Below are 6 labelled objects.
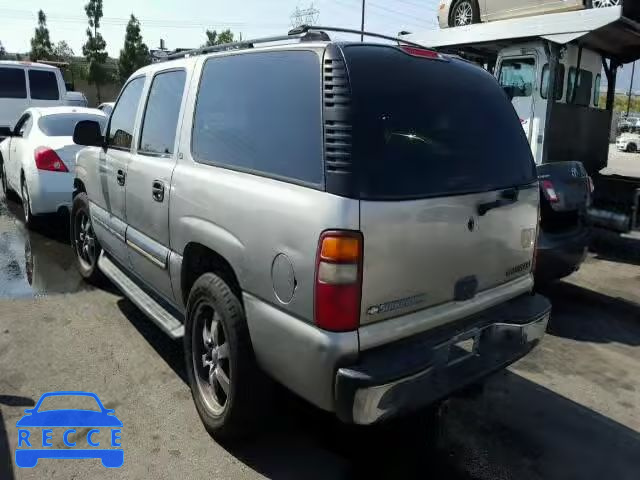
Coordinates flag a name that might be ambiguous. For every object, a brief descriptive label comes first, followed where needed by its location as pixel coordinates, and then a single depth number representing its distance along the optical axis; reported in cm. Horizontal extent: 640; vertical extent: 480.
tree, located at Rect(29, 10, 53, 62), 4903
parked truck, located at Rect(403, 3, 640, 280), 509
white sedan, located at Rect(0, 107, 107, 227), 684
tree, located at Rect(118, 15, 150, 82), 4500
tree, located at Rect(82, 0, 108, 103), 4447
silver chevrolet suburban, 234
